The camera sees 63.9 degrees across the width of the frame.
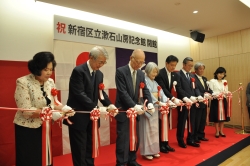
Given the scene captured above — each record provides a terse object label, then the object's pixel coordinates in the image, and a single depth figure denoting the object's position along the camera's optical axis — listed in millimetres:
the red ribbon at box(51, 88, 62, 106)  1842
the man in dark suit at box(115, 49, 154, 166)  2446
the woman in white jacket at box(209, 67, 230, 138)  4055
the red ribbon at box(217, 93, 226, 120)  4039
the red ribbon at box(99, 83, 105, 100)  2256
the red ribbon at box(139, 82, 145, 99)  2637
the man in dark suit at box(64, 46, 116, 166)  2059
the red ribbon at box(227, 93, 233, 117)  4127
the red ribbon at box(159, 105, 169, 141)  2881
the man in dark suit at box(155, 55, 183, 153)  3312
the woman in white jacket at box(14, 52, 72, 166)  1645
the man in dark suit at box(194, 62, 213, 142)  3959
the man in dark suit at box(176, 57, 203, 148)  3534
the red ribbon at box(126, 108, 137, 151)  2348
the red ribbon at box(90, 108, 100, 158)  2043
